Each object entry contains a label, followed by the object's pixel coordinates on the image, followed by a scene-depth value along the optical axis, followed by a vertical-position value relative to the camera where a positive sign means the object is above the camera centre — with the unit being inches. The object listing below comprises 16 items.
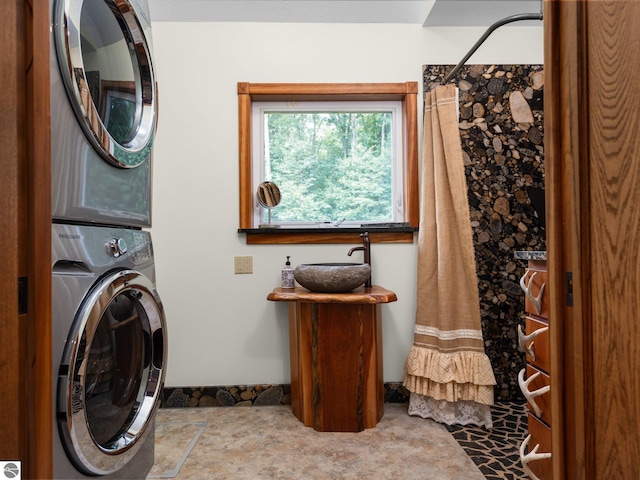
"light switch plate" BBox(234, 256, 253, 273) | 96.5 -4.4
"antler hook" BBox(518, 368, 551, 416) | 49.1 -18.4
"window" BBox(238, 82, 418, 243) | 102.1 +21.9
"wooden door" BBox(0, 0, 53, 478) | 26.4 +1.0
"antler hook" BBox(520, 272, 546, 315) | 52.1 -7.1
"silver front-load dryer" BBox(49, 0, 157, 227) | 34.1 +13.6
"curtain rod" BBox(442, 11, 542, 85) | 68.9 +38.4
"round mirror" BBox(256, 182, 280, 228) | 96.8 +12.0
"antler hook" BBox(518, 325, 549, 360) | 52.3 -13.2
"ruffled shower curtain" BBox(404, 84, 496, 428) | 83.0 -11.5
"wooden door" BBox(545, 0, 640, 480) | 22.4 +0.3
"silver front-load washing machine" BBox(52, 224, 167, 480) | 34.3 -10.8
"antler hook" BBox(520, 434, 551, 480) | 46.0 -25.5
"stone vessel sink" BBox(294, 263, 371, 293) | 80.5 -6.6
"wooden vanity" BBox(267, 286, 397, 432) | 80.3 -23.3
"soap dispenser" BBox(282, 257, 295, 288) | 92.7 -7.5
